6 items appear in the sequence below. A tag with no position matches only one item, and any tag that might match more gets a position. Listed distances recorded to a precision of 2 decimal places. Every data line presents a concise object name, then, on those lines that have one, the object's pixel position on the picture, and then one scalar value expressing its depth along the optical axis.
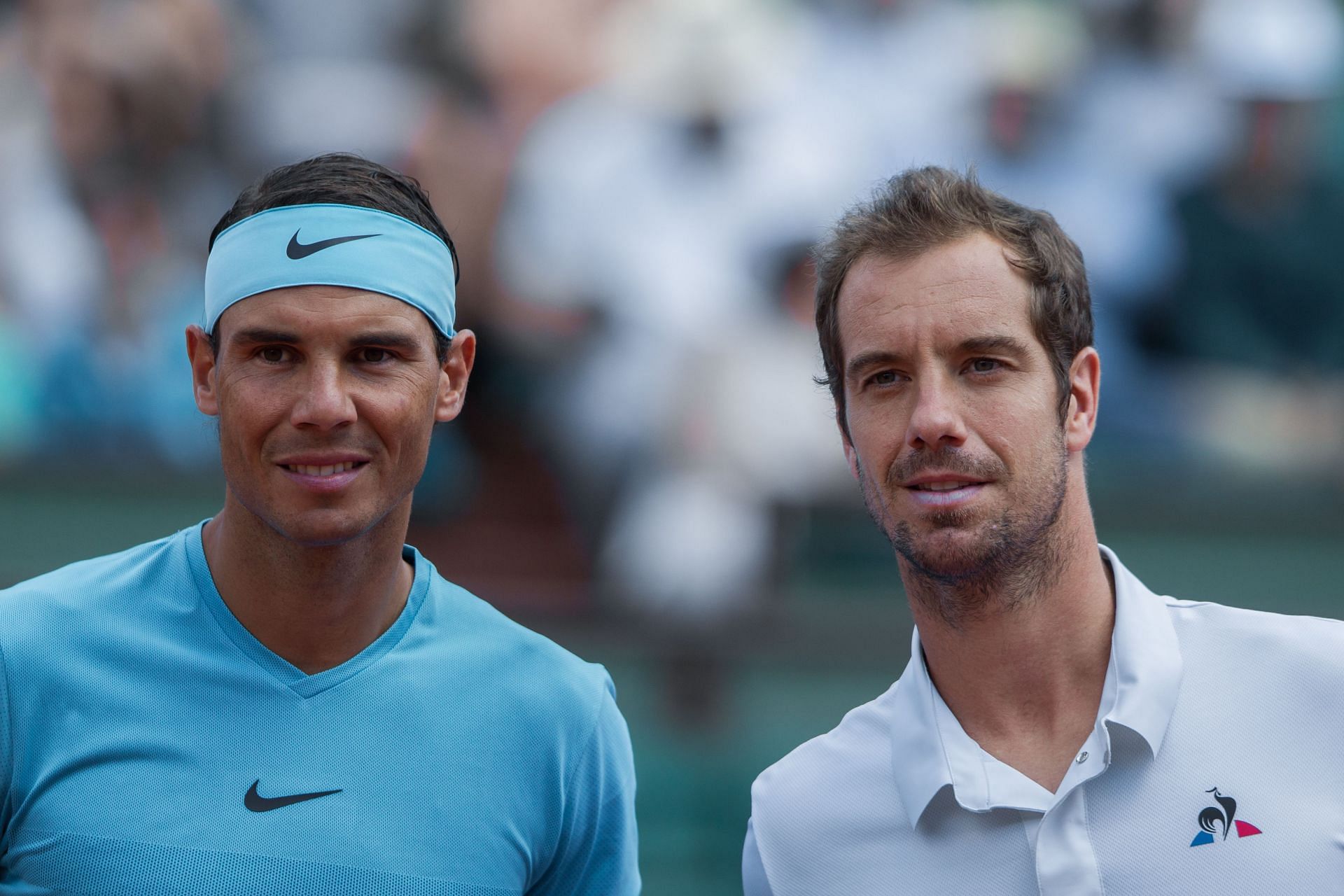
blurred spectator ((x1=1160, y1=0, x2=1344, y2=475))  13.91
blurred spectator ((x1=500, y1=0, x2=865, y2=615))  13.19
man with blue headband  5.30
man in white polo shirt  5.23
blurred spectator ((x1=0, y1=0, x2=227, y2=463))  13.66
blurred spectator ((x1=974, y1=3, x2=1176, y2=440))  14.12
